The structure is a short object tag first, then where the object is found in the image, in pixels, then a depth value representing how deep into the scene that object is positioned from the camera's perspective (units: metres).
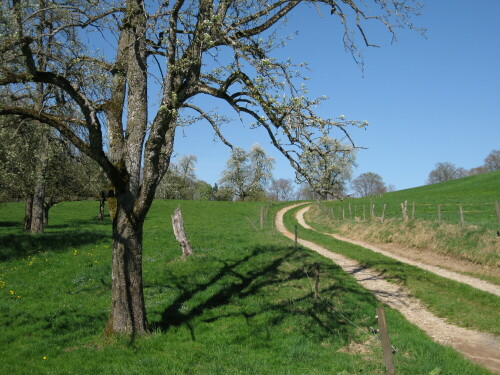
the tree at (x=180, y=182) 91.44
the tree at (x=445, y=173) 133.38
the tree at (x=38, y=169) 20.12
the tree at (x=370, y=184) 148.25
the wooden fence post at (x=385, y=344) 5.48
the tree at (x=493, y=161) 117.08
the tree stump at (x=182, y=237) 17.08
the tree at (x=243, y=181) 93.56
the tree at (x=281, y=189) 142.38
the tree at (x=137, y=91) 8.11
